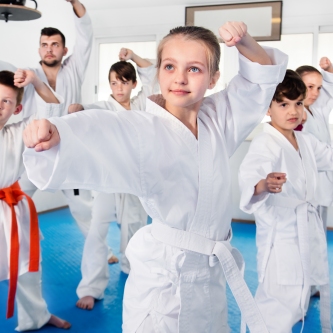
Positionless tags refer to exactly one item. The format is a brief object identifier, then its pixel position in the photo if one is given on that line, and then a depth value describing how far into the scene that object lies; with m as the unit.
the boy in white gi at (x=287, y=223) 2.00
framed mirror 4.92
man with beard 3.31
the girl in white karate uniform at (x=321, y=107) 3.07
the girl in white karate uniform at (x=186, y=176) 1.17
